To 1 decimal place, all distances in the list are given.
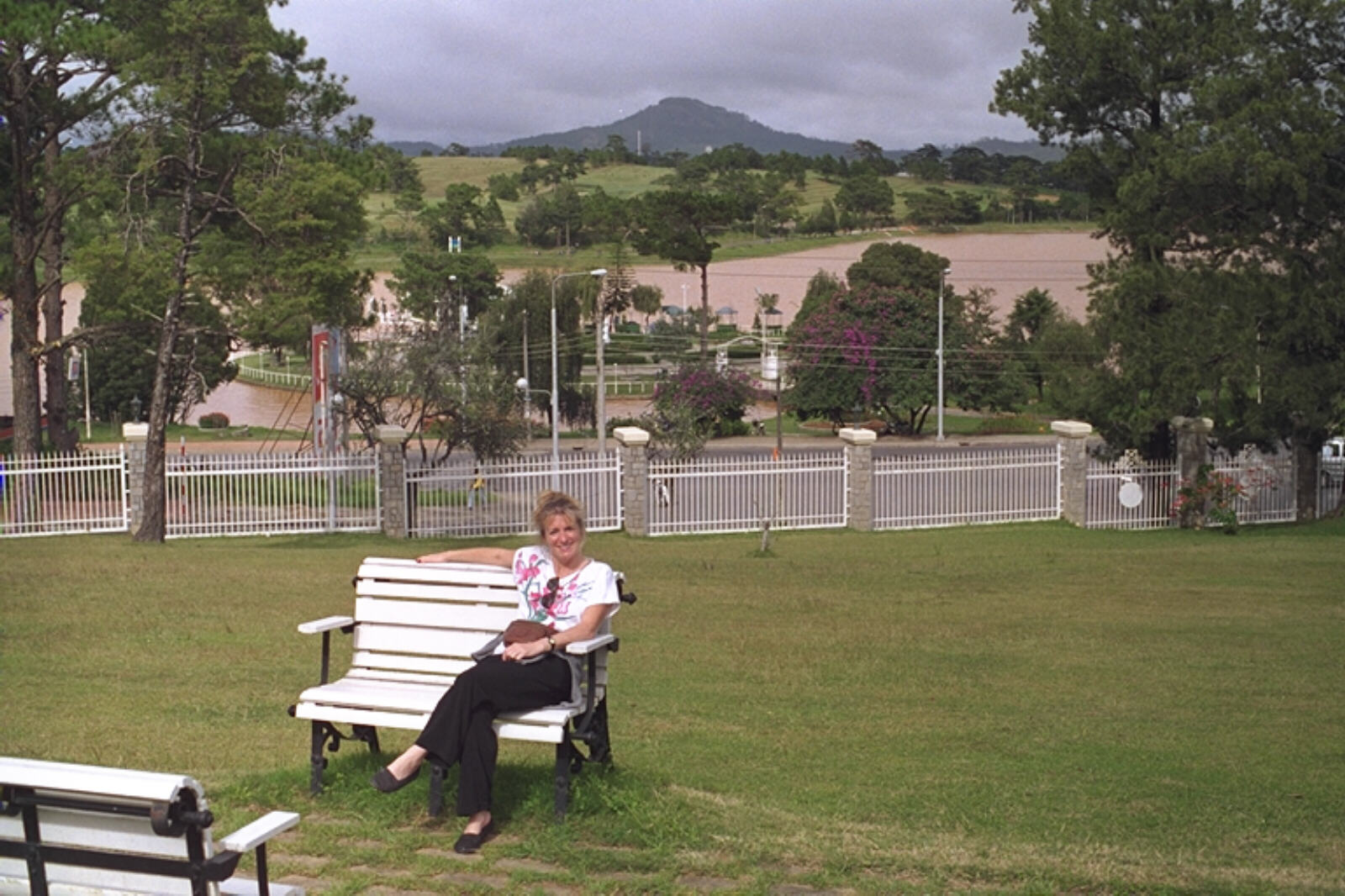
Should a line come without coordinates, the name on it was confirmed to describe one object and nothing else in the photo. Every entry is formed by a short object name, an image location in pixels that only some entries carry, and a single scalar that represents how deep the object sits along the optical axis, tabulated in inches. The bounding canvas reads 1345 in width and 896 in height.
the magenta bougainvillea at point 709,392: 2192.4
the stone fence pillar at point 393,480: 1008.2
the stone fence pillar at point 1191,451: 1196.5
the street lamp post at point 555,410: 1515.7
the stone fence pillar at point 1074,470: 1156.5
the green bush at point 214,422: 2362.2
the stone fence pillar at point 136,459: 952.3
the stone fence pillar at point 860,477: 1091.9
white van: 1296.8
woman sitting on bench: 228.4
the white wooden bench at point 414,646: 243.1
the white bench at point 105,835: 140.9
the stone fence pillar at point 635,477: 1040.2
